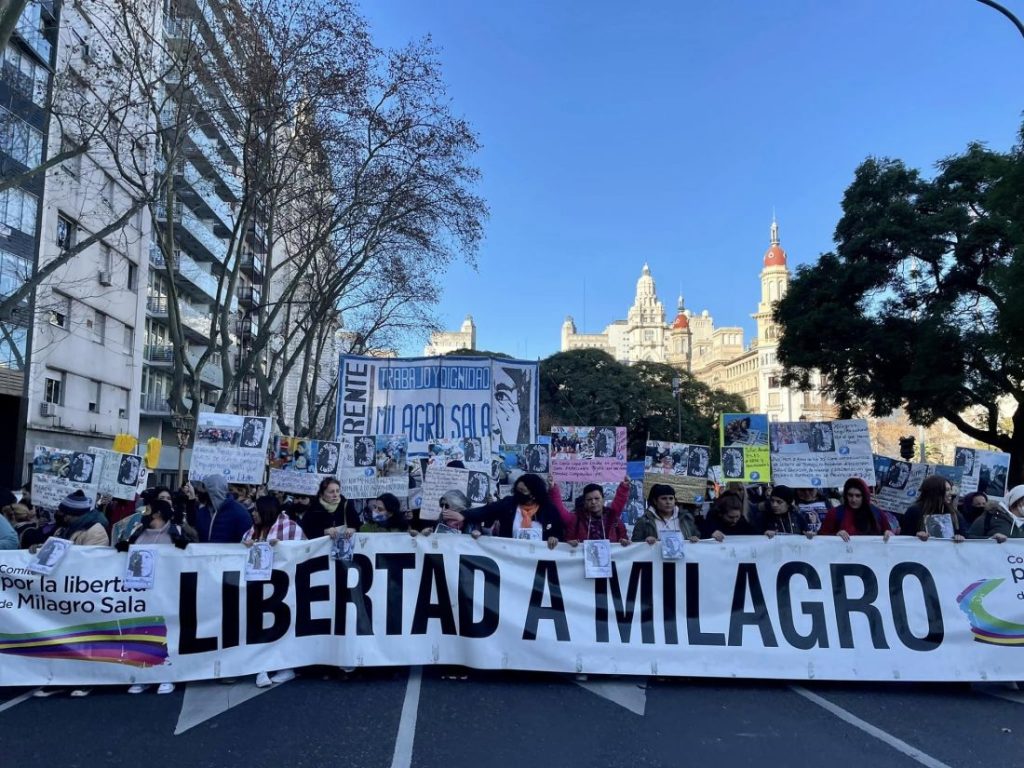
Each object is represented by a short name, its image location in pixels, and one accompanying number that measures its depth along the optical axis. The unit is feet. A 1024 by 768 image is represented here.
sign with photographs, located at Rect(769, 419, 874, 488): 34.42
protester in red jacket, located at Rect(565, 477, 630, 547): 23.11
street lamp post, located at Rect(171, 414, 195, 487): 59.33
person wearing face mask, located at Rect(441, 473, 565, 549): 23.56
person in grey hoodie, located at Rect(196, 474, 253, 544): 24.12
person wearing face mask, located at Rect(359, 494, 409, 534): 26.67
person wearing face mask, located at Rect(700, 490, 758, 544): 23.57
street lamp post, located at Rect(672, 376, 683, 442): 164.17
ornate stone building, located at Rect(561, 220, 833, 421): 399.03
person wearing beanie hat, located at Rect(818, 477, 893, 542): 23.70
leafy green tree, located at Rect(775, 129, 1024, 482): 76.48
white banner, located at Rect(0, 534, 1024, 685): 20.77
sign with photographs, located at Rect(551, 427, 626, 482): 36.70
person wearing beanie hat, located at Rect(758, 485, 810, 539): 28.55
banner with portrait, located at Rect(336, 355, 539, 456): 36.22
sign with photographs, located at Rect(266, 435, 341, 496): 34.24
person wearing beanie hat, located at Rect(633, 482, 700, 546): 23.25
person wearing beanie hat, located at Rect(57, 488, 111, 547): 23.91
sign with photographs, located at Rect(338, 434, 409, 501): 31.83
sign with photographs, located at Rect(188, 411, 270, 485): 34.06
